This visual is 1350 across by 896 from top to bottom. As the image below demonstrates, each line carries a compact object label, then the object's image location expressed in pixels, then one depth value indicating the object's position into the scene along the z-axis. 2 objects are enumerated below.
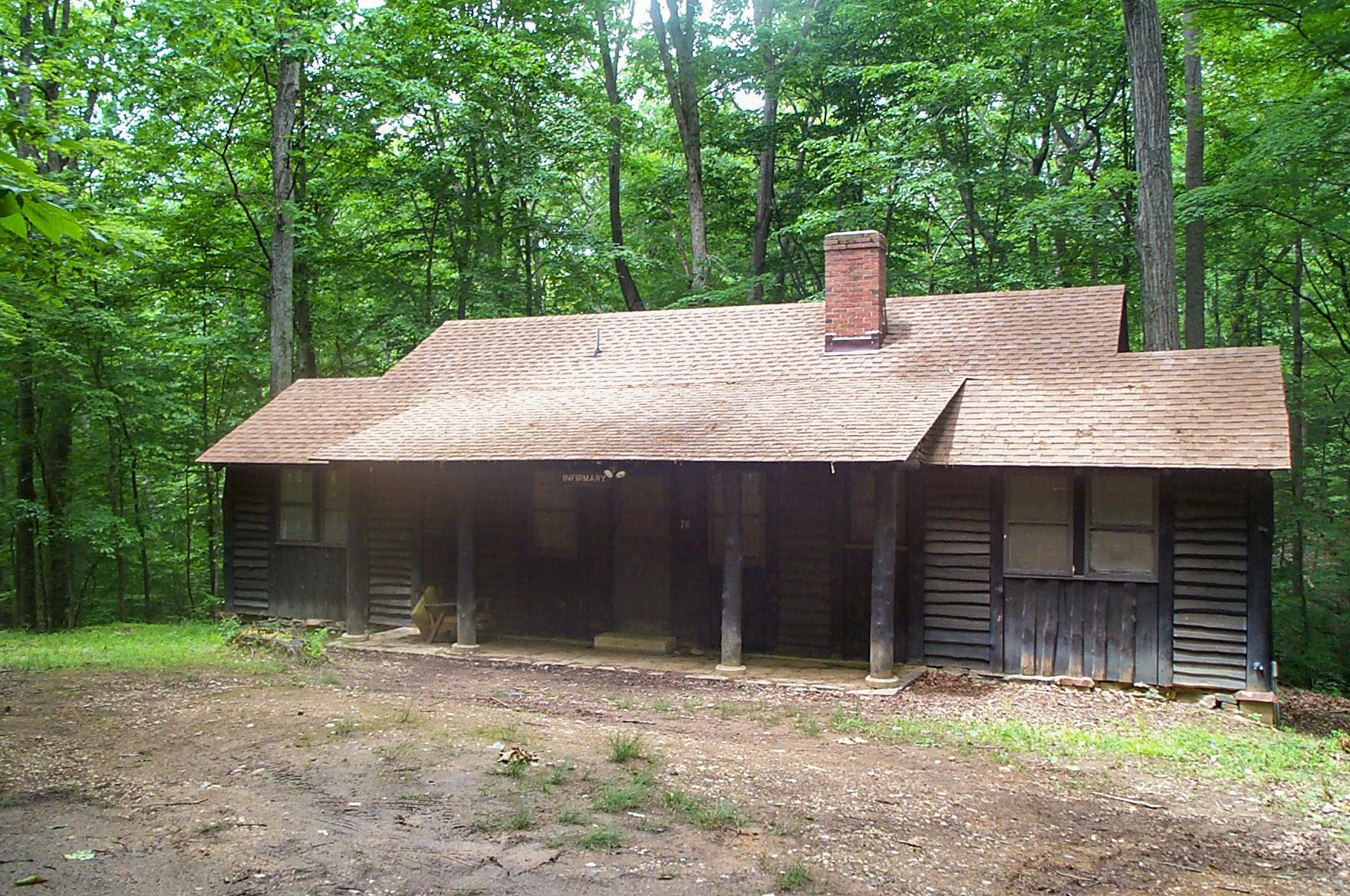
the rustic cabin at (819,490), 10.85
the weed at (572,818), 5.96
